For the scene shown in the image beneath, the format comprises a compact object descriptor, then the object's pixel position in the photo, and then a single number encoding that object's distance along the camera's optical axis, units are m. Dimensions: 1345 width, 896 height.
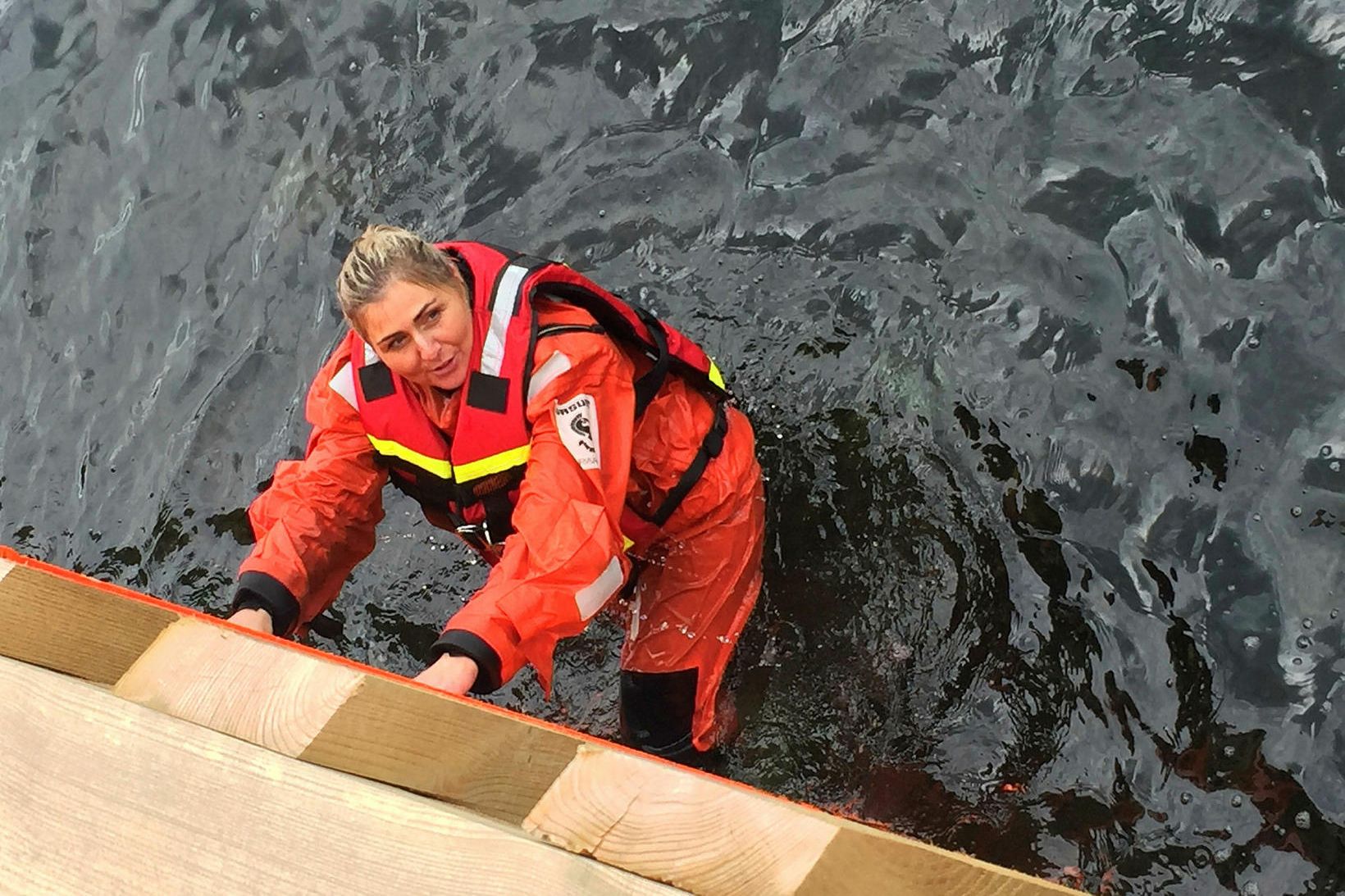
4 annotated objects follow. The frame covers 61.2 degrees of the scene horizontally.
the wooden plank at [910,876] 1.40
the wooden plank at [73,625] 1.74
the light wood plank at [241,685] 1.61
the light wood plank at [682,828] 1.44
